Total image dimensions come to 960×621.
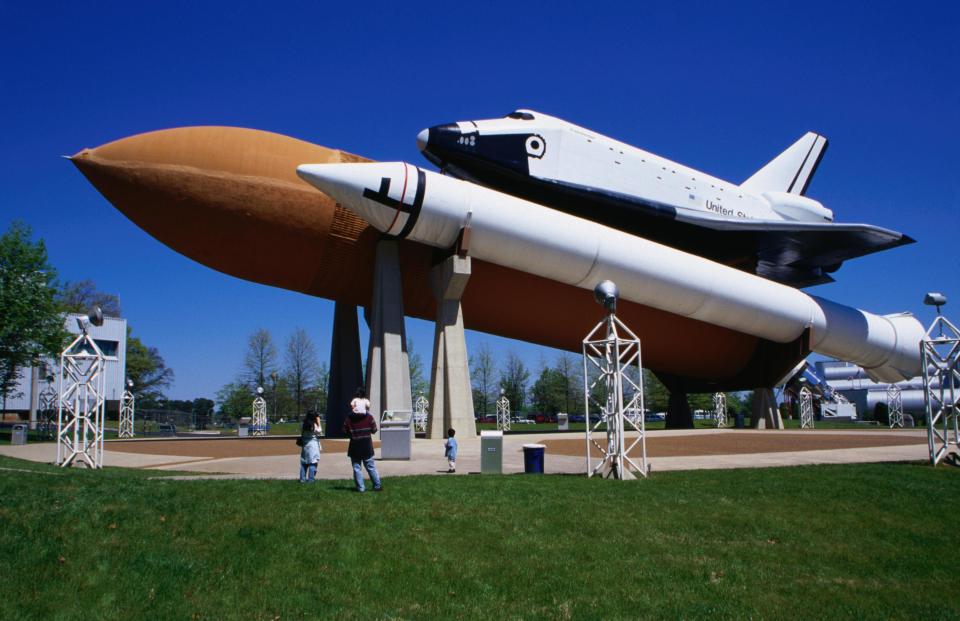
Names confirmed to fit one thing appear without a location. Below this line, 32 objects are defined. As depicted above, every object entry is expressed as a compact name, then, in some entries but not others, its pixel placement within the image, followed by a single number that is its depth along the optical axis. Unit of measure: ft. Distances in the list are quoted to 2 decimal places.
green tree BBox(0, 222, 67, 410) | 87.71
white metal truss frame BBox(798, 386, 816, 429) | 125.96
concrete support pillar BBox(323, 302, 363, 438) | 72.38
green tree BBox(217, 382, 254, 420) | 194.90
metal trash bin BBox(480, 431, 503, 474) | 38.81
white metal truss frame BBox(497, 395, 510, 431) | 140.99
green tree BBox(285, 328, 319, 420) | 167.73
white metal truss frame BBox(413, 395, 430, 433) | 135.33
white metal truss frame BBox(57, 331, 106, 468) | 40.20
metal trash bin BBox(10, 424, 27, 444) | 73.05
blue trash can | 38.47
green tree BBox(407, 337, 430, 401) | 171.83
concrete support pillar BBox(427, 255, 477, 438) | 61.41
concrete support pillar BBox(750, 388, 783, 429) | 90.63
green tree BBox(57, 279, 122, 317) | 191.61
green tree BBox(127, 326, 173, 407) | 219.20
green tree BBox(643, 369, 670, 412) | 222.89
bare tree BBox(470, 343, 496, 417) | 199.41
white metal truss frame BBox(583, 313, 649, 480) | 36.09
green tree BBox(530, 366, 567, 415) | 224.35
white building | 185.47
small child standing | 39.51
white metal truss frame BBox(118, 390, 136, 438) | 107.65
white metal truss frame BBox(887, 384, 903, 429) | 137.59
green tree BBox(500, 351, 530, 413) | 216.95
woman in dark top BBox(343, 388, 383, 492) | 29.30
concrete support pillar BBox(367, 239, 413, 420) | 60.64
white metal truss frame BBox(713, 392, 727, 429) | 133.08
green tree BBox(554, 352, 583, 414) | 214.48
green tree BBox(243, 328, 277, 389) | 171.81
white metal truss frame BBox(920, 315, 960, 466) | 42.42
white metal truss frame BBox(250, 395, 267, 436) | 114.93
